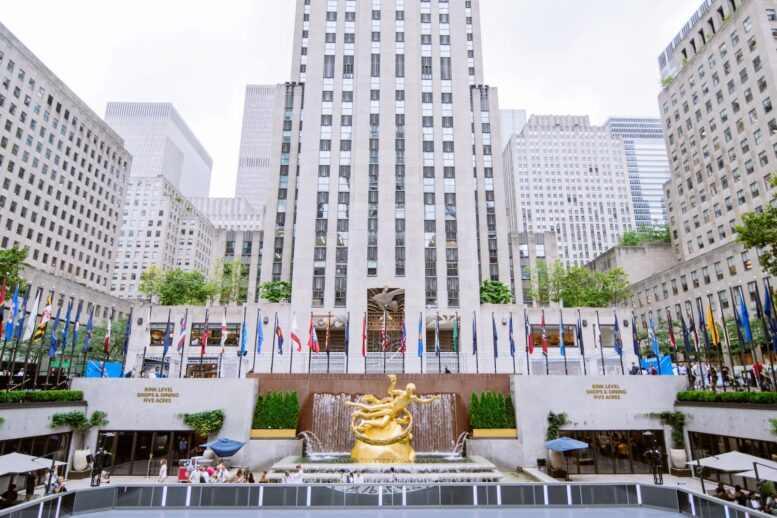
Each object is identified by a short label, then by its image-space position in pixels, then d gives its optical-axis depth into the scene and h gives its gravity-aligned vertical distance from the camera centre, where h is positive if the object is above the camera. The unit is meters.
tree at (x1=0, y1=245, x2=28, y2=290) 38.06 +8.43
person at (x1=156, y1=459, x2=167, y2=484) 26.19 -5.13
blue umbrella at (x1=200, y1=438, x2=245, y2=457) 26.86 -3.80
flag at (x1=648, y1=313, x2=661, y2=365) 34.53 +2.63
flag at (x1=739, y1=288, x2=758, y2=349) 28.28 +3.41
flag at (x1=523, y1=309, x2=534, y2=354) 36.32 +2.88
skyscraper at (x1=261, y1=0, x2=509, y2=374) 55.31 +24.28
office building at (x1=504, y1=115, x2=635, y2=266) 152.88 +60.80
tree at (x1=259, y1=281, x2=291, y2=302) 63.19 +10.74
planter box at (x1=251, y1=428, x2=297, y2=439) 30.70 -3.48
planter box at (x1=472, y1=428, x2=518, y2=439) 30.98 -3.36
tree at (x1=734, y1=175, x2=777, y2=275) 28.88 +8.74
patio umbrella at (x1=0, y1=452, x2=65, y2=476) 20.02 -3.65
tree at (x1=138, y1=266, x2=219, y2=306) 70.44 +12.14
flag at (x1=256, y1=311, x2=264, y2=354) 36.40 +2.86
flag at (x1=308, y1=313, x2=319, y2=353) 36.21 +2.50
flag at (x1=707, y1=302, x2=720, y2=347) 30.34 +3.11
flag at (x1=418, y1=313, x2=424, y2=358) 36.94 +2.57
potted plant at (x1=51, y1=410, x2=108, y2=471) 28.83 -2.81
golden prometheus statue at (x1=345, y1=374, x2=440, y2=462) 27.78 -2.87
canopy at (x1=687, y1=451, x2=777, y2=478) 20.06 -3.36
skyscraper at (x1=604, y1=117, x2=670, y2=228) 169.00 +77.96
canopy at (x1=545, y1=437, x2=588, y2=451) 27.44 -3.60
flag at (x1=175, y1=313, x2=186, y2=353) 35.50 +2.80
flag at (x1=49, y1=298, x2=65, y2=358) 29.16 +1.73
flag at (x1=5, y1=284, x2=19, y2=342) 28.37 +3.81
